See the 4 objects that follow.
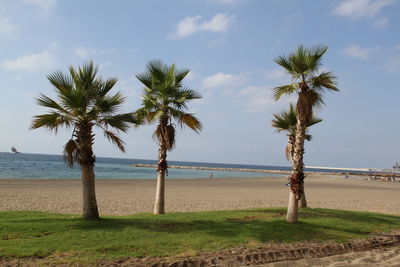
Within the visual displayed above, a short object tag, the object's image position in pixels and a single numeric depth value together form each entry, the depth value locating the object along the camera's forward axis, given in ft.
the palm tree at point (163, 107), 41.70
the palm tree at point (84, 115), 32.14
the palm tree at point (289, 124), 50.14
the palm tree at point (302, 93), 36.06
